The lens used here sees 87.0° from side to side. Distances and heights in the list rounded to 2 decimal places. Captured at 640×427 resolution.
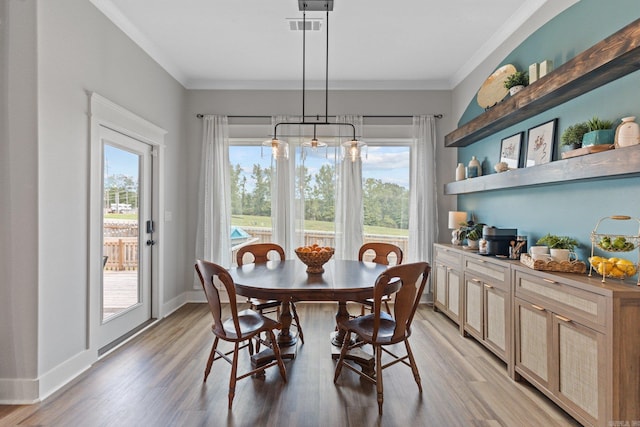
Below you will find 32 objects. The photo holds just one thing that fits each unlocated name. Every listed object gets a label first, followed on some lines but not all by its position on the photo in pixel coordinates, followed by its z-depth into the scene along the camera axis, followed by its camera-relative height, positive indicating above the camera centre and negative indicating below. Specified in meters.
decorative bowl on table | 2.70 -0.35
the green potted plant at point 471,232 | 3.46 -0.19
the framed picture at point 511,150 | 3.09 +0.62
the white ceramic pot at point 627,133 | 1.85 +0.45
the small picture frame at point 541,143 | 2.66 +0.59
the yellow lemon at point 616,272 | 1.89 -0.33
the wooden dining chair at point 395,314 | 2.05 -0.64
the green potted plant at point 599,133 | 2.04 +0.50
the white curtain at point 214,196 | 4.57 +0.24
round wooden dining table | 2.21 -0.49
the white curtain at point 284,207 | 4.59 +0.09
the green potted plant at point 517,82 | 2.95 +1.17
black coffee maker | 2.99 -0.23
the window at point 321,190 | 4.69 +0.34
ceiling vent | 3.17 +1.81
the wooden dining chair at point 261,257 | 2.97 -0.45
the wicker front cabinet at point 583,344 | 1.71 -0.75
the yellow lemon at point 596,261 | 1.96 -0.27
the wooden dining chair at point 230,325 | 2.13 -0.79
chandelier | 2.89 +0.64
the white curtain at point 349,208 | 4.57 +0.08
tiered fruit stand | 1.87 -0.26
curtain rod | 4.64 +1.34
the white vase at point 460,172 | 4.06 +0.51
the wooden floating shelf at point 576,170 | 1.79 +0.29
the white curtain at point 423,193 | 4.54 +0.29
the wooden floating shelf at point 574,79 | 1.79 +0.87
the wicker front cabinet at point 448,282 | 3.53 -0.77
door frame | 2.73 +0.33
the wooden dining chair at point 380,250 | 3.48 -0.37
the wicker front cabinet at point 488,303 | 2.67 -0.78
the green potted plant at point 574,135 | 2.25 +0.54
